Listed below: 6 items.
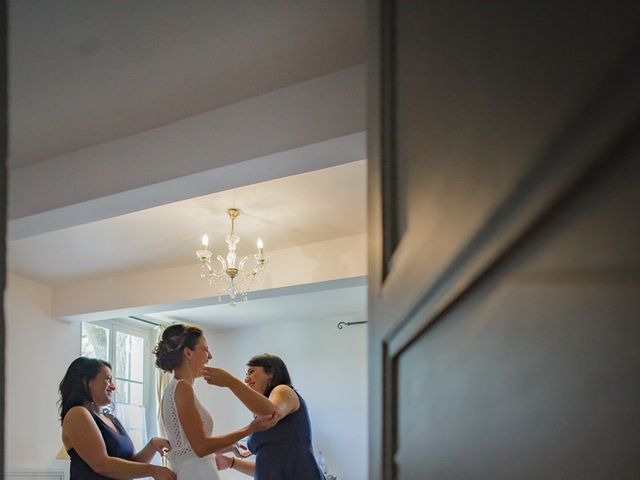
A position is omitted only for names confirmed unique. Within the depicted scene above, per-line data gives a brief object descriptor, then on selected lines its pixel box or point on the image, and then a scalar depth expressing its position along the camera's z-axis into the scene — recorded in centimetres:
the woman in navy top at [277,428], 279
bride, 271
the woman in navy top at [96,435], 287
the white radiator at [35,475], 545
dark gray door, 24
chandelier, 520
